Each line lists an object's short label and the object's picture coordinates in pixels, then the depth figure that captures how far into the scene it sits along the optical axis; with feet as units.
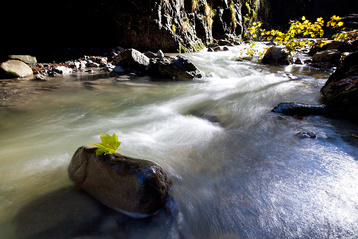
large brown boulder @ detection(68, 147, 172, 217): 5.65
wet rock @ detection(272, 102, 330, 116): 13.62
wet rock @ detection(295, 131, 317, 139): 10.56
